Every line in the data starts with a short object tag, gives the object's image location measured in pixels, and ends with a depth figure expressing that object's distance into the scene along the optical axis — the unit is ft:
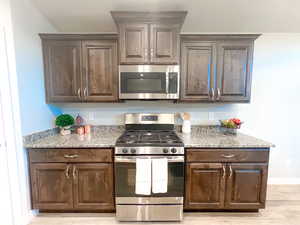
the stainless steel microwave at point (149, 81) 6.88
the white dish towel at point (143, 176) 5.99
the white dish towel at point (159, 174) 6.00
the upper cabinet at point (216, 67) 7.09
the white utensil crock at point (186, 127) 8.15
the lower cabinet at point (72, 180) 6.30
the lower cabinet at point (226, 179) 6.33
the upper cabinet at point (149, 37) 6.55
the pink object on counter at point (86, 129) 8.10
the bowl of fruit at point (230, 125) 7.69
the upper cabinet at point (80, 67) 7.06
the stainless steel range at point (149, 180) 6.04
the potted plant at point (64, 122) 7.61
